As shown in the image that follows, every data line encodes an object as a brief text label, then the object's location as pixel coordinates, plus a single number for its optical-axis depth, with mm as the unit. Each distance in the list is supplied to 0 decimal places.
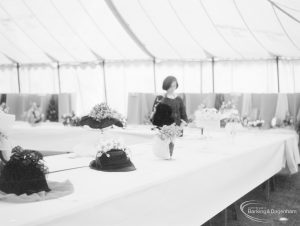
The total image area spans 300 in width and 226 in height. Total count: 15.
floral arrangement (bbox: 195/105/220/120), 4188
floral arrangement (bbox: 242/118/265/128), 5092
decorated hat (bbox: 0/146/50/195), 2064
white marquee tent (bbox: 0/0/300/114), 6828
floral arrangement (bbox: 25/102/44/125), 6582
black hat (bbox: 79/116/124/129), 3354
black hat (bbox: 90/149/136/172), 2795
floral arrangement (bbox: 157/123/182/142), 3146
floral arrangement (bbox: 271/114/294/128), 6473
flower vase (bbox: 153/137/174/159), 3205
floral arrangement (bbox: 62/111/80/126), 6519
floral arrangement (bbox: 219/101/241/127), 4315
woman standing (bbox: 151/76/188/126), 4922
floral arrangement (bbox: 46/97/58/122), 9102
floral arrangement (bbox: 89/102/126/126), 3357
